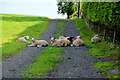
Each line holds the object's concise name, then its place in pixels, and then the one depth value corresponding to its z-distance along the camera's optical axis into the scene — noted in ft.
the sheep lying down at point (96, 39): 52.13
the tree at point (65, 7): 167.43
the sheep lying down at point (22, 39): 56.88
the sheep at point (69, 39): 51.10
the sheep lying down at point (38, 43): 50.31
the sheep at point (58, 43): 49.32
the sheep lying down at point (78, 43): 49.01
